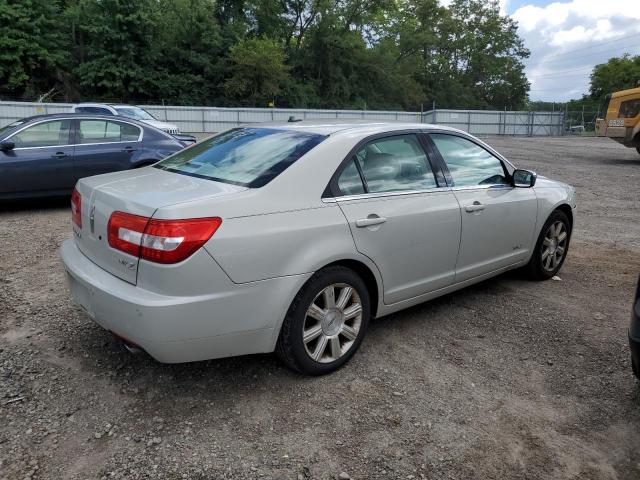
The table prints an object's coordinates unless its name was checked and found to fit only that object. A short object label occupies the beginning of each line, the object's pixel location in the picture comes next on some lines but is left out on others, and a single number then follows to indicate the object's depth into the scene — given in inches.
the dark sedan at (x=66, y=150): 287.9
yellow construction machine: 645.9
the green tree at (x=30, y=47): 1350.9
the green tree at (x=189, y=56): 1585.9
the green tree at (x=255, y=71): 1594.5
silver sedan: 104.2
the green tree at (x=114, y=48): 1470.2
